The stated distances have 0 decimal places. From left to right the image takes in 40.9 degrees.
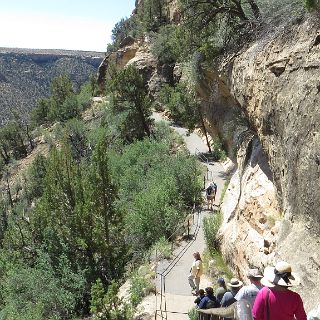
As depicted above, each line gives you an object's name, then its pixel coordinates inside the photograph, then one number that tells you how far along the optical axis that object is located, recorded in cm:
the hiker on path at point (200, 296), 835
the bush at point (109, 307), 1165
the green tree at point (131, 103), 3988
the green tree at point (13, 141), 7850
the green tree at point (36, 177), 5700
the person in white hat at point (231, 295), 711
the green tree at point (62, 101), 7125
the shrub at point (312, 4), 1005
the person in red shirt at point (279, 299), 495
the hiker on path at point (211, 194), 2100
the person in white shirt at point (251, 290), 636
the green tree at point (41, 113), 8431
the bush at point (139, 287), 1252
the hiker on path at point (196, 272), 1190
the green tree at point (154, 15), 6762
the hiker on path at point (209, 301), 766
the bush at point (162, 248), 1640
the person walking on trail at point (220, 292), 759
